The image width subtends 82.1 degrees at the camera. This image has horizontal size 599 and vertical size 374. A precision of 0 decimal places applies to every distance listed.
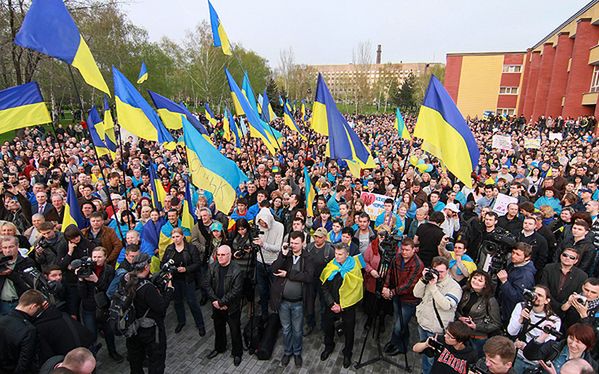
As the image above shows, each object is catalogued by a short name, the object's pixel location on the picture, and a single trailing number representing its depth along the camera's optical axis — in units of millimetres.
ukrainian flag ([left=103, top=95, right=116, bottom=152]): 9680
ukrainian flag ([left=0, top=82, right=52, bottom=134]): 5488
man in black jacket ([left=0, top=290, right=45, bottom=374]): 3076
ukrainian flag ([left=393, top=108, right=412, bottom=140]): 11872
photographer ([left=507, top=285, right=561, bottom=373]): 3316
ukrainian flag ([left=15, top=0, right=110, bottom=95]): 4672
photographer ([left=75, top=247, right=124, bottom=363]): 4094
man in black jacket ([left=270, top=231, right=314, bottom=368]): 4602
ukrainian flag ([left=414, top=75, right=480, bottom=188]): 5023
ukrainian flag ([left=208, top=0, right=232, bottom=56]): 8440
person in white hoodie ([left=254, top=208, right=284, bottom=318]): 5535
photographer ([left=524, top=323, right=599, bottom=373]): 2912
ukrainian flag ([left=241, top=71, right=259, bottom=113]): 10453
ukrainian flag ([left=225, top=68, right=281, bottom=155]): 8055
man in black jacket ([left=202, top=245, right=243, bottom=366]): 4516
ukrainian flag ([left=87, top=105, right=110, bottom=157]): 9482
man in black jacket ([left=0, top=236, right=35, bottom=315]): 3805
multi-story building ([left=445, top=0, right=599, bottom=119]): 26328
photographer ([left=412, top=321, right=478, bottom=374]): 3164
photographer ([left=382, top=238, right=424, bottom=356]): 4488
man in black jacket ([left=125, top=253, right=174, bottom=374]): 3777
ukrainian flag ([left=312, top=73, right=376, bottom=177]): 6734
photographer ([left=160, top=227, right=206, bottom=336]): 5164
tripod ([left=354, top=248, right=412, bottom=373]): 4624
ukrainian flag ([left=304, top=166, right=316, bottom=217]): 6613
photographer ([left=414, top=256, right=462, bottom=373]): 3740
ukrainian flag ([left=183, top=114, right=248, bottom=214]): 5602
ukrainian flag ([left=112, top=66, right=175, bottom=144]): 6680
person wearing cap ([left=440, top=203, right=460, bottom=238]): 6312
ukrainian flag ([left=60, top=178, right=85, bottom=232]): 5809
